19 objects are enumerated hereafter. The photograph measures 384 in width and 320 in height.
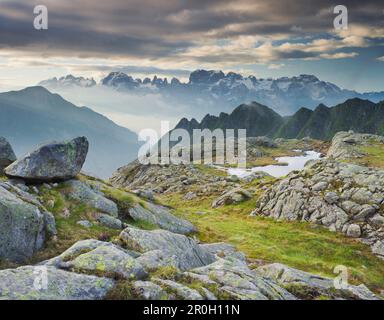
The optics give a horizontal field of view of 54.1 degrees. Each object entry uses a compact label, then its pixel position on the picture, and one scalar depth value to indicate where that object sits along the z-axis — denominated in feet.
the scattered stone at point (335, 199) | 181.45
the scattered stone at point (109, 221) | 119.44
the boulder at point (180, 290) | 54.44
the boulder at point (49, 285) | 49.88
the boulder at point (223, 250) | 122.51
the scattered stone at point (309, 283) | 77.51
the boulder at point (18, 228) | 82.48
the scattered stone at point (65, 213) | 115.55
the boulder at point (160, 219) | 141.49
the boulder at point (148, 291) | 53.11
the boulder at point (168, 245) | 84.43
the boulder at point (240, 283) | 60.59
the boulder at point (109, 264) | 58.34
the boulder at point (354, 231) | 178.17
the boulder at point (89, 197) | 127.85
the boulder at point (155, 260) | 65.77
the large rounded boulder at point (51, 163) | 126.00
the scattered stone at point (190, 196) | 366.51
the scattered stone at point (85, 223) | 112.96
